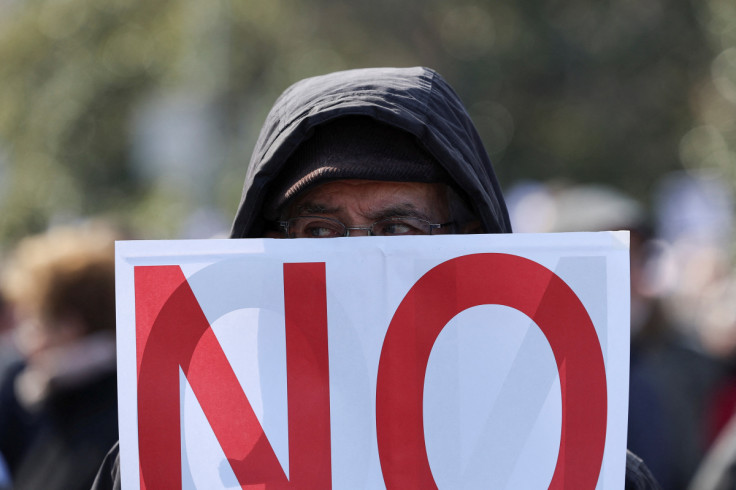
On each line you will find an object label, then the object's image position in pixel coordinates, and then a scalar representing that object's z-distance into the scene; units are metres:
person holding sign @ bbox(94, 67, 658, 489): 3.56
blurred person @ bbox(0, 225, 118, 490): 6.35
